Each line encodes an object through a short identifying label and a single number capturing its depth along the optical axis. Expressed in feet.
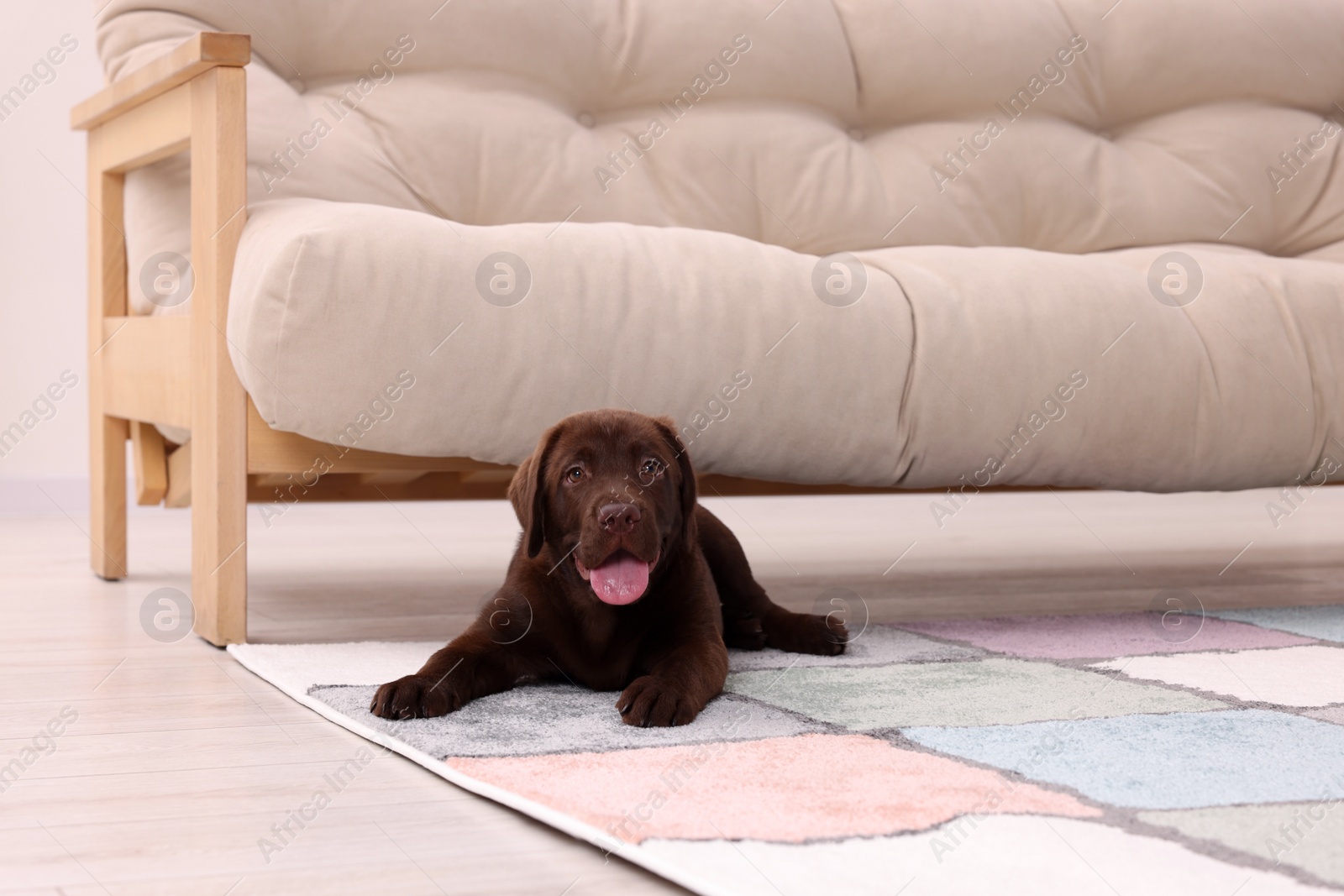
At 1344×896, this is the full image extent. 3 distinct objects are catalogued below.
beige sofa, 9.06
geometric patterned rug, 7.34
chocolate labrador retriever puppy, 8.56
